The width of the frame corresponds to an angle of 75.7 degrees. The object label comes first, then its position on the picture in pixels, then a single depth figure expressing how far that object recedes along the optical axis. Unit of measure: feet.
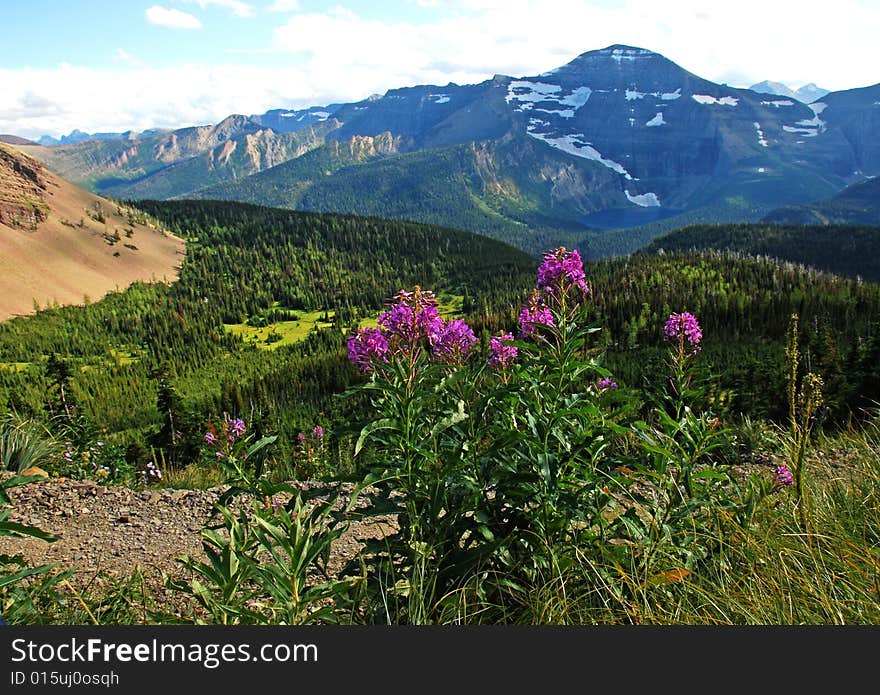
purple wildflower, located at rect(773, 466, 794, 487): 18.74
